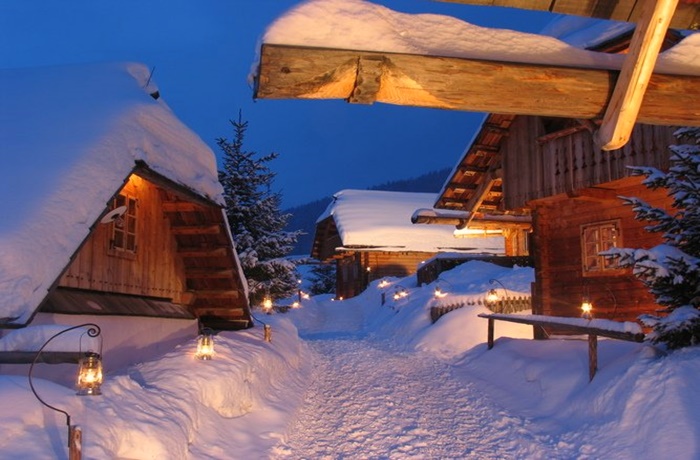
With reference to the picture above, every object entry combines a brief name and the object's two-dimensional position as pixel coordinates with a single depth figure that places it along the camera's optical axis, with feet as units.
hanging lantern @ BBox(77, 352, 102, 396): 16.07
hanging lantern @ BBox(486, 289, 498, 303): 55.36
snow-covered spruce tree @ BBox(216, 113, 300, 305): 63.16
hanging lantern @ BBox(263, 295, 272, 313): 53.86
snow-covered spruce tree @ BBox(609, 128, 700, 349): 22.75
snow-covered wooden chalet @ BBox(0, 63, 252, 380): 19.90
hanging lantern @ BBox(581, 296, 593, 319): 41.77
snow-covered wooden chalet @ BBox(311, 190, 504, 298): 115.44
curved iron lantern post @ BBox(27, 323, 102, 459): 13.29
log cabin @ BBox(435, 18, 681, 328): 38.29
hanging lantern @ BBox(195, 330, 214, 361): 27.37
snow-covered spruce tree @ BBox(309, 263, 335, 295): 169.58
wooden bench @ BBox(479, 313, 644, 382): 23.15
